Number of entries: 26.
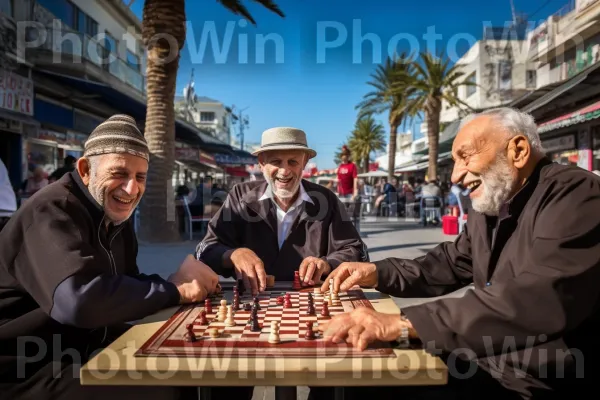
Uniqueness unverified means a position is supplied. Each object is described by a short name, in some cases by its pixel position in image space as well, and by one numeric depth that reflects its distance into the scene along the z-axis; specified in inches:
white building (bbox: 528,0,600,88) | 847.7
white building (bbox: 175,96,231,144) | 3299.7
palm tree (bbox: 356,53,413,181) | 1080.2
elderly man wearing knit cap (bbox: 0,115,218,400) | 65.3
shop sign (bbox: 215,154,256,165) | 1013.2
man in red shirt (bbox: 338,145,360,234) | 468.8
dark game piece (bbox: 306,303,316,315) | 77.9
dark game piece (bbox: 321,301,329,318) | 75.6
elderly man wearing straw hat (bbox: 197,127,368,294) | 123.0
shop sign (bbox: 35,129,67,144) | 545.2
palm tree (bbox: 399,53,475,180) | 971.3
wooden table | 52.3
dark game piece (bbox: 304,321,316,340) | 63.2
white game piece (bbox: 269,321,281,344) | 61.3
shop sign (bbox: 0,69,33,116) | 409.7
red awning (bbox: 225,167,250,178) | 1700.5
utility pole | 2225.4
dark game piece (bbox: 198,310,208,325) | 71.9
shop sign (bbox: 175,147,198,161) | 752.6
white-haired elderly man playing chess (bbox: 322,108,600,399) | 60.1
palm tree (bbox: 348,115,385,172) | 2283.5
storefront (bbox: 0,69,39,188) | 413.4
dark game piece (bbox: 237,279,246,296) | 95.5
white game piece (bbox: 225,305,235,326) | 71.0
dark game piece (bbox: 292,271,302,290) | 101.0
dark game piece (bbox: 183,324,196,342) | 62.8
